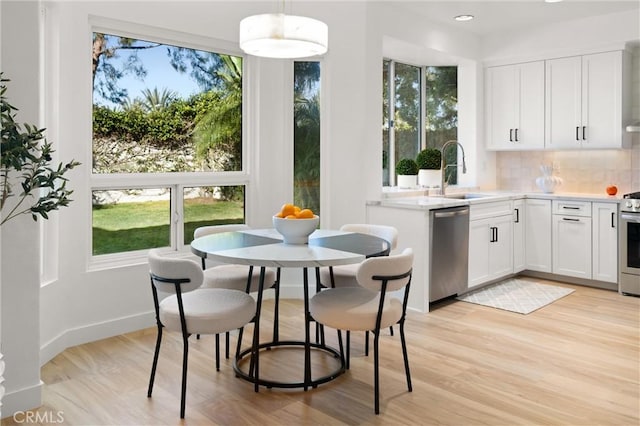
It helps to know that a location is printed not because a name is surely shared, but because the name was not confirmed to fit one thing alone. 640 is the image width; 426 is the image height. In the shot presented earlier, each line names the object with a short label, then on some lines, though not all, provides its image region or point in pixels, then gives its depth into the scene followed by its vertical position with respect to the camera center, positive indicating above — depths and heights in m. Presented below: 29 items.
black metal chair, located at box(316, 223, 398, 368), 3.48 -0.52
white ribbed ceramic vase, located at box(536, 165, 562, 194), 5.88 +0.17
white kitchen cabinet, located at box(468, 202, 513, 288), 5.04 -0.49
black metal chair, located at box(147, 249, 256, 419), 2.62 -0.58
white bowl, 3.08 -0.19
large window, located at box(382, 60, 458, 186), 5.97 +1.01
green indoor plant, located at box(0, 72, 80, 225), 2.29 +0.12
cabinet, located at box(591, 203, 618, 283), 5.15 -0.44
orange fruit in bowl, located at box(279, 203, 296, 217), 3.18 -0.09
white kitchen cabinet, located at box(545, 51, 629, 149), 5.27 +0.98
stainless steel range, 4.93 -0.44
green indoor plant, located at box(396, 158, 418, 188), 5.46 +0.24
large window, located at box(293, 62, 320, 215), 4.84 +0.62
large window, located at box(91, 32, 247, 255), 3.93 +0.43
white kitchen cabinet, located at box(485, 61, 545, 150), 5.83 +1.02
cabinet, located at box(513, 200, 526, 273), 5.62 -0.42
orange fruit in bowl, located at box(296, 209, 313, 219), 3.14 -0.11
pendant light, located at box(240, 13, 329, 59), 2.65 +0.83
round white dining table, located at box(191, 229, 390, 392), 2.67 -0.30
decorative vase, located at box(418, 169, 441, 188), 5.41 +0.20
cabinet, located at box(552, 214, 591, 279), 5.34 -0.50
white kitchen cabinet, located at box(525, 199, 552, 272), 5.62 -0.41
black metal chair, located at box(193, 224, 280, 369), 3.39 -0.54
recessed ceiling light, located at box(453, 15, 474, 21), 5.30 +1.80
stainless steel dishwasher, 4.52 -0.49
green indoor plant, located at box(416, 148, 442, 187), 5.41 +0.29
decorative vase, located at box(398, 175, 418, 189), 5.46 +0.16
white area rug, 4.69 -0.94
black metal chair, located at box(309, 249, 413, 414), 2.67 -0.58
